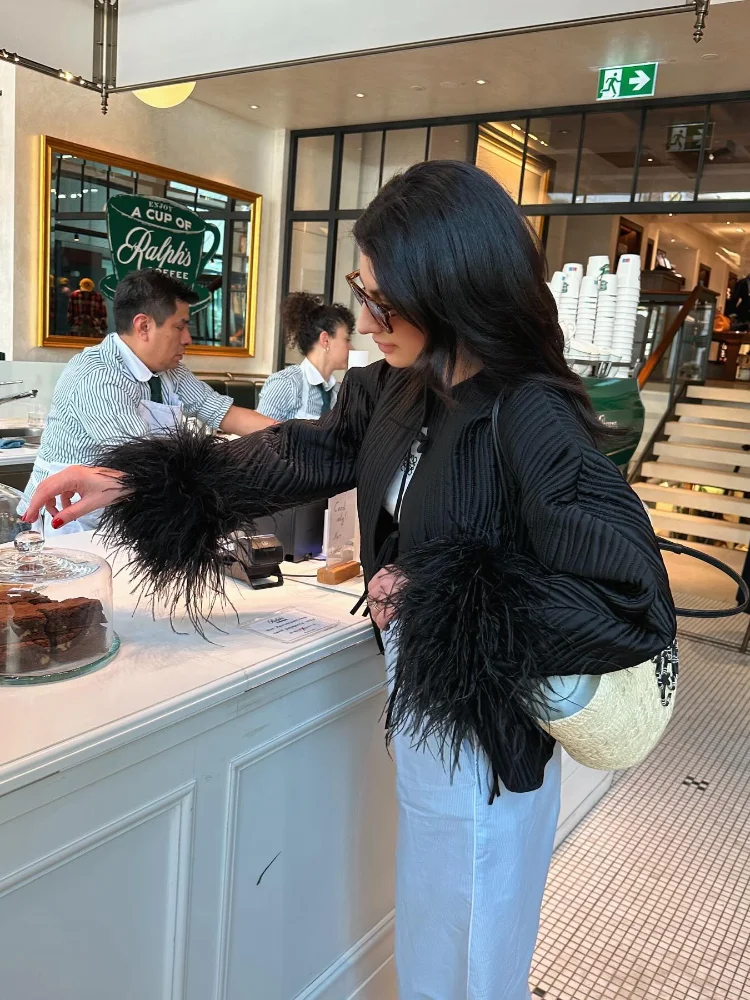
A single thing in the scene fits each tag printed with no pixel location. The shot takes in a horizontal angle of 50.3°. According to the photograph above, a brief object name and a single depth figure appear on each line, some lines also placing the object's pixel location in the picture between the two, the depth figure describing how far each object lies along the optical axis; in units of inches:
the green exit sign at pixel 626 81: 152.2
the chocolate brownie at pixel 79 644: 44.3
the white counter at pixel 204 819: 38.6
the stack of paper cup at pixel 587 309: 126.1
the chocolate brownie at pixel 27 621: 42.8
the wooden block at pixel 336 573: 68.9
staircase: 291.6
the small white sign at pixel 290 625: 55.6
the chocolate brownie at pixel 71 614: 44.1
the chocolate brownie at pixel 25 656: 42.8
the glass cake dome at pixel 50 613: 42.9
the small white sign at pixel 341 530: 72.1
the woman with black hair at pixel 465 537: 37.1
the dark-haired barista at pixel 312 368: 159.6
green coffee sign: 265.3
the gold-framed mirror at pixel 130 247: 241.9
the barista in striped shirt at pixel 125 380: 97.8
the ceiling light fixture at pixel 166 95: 165.8
